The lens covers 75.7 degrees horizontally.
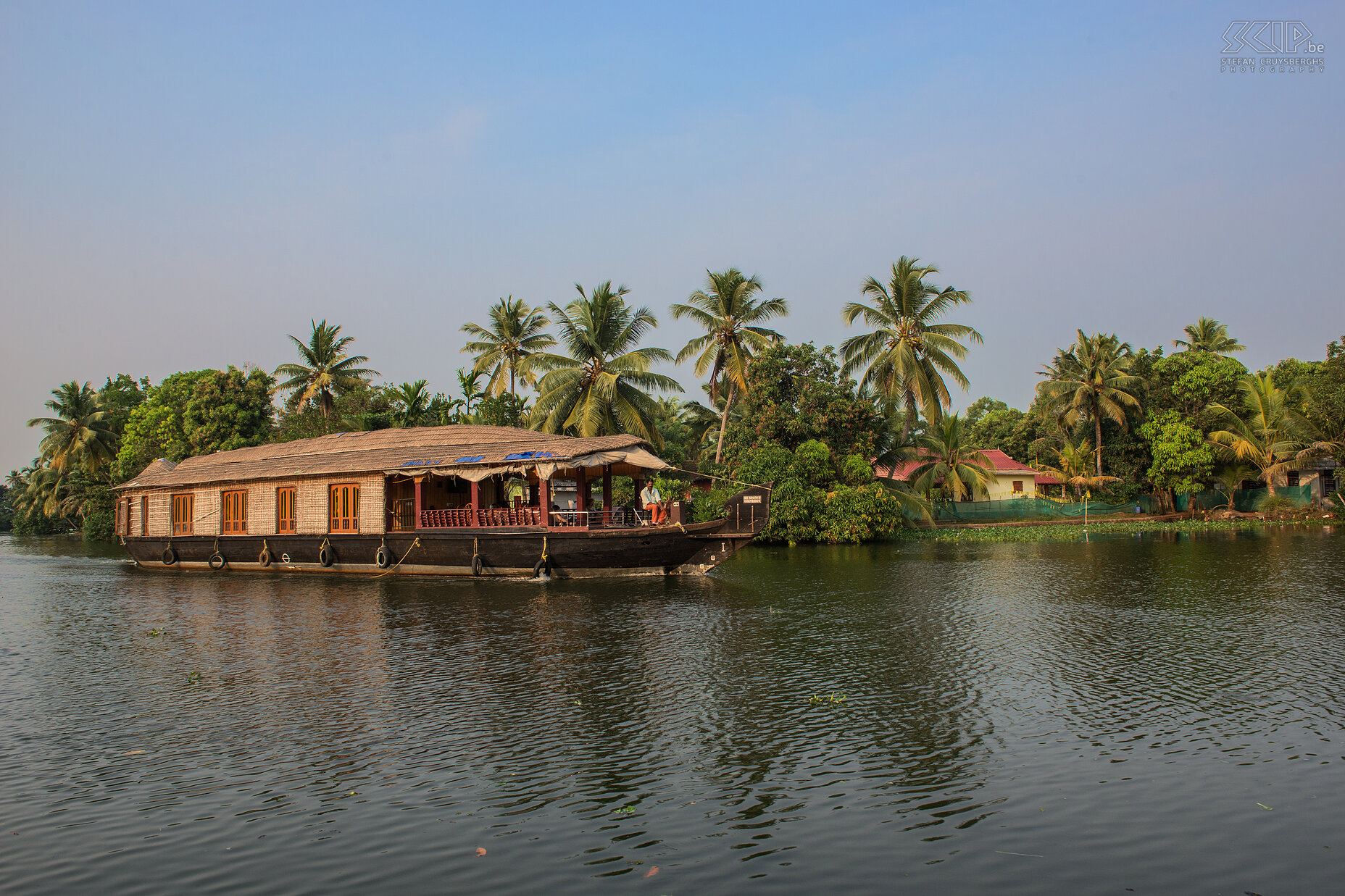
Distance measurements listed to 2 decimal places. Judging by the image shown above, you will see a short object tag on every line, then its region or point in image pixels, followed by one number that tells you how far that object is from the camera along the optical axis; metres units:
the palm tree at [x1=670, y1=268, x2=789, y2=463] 35.94
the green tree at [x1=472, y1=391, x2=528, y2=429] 33.94
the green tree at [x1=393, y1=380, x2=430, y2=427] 33.59
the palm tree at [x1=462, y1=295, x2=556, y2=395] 37.66
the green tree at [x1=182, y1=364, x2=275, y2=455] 44.09
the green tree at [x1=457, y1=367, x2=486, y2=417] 33.91
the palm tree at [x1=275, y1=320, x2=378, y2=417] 42.31
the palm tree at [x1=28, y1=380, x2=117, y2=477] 49.97
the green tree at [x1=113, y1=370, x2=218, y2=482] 45.25
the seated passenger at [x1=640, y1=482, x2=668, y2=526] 20.53
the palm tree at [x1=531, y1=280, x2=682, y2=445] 31.47
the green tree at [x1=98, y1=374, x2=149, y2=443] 52.78
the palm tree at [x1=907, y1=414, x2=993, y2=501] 38.41
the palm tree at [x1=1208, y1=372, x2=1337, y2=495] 37.94
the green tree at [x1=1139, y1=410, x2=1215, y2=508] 40.72
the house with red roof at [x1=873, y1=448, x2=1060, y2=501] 45.50
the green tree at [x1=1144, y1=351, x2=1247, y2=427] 42.56
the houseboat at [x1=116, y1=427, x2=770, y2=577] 20.20
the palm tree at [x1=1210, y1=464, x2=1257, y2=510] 41.91
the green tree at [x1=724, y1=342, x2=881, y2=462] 34.22
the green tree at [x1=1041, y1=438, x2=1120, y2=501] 42.59
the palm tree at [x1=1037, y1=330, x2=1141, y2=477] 41.84
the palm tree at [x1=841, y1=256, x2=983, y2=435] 35.31
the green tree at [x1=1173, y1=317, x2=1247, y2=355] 47.94
